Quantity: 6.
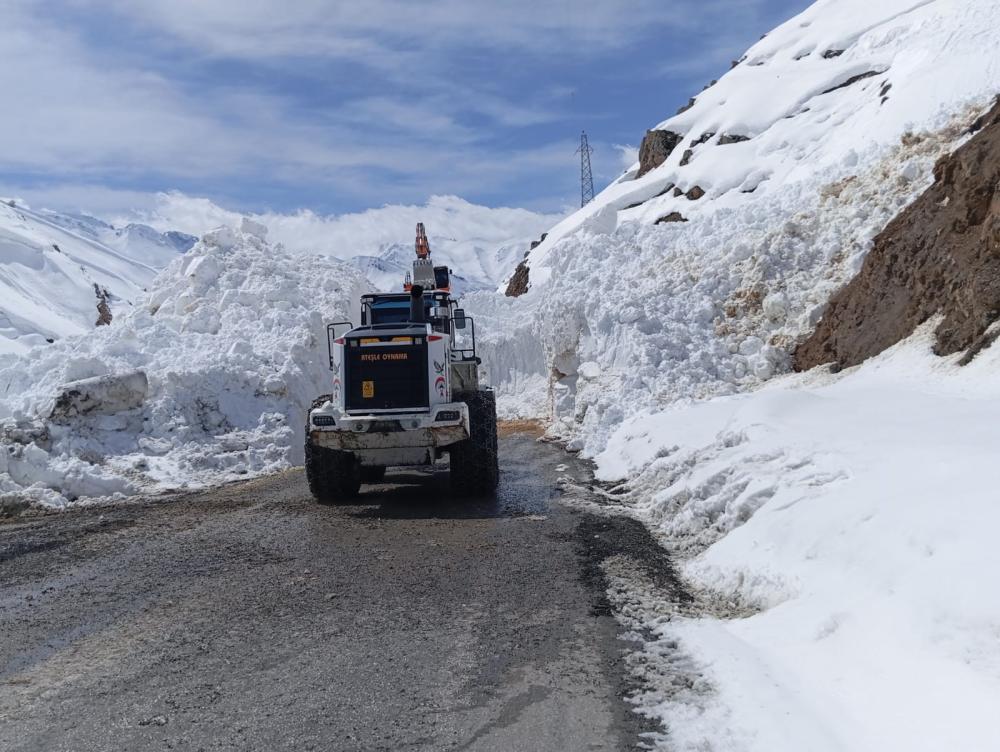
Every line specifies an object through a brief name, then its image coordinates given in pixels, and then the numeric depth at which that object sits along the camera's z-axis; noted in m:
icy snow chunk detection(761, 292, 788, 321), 17.66
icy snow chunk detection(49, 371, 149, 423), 14.92
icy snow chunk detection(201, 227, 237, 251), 24.12
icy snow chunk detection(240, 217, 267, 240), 25.89
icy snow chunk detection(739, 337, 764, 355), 17.22
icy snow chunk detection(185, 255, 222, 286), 22.55
